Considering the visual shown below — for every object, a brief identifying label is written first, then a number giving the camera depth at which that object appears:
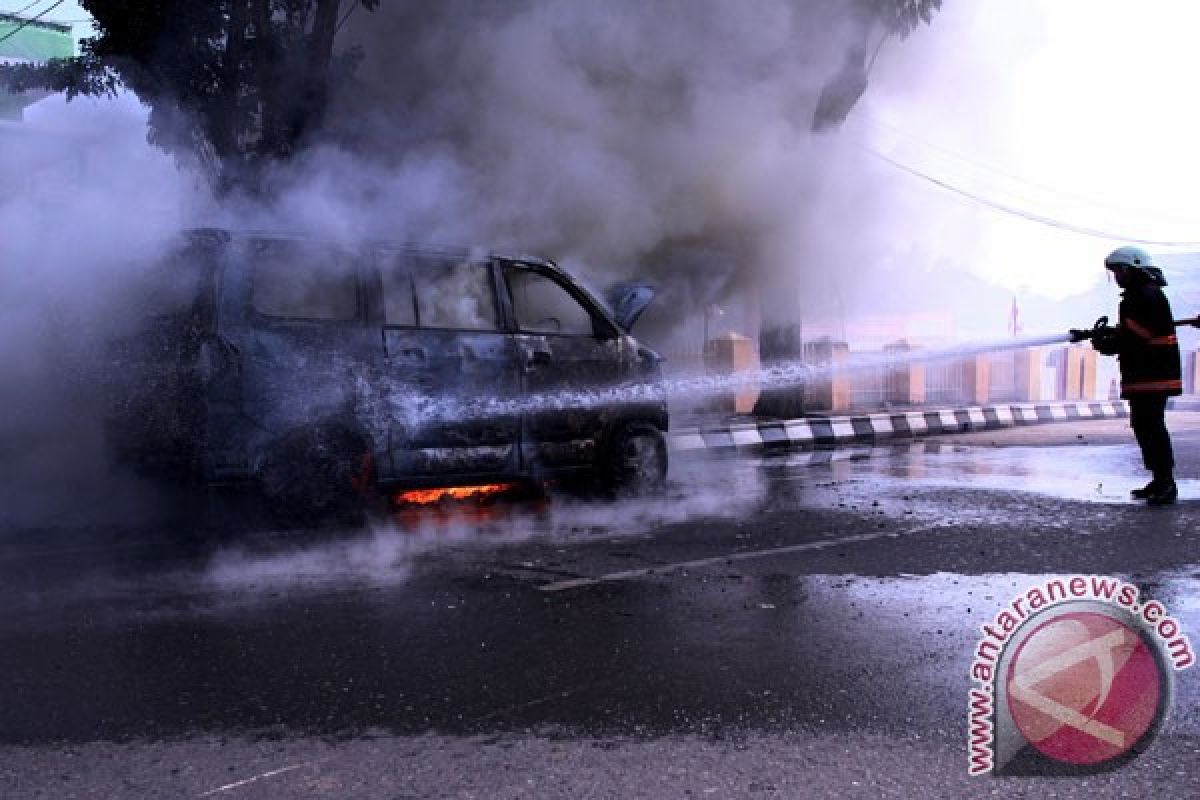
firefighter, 6.70
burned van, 5.23
